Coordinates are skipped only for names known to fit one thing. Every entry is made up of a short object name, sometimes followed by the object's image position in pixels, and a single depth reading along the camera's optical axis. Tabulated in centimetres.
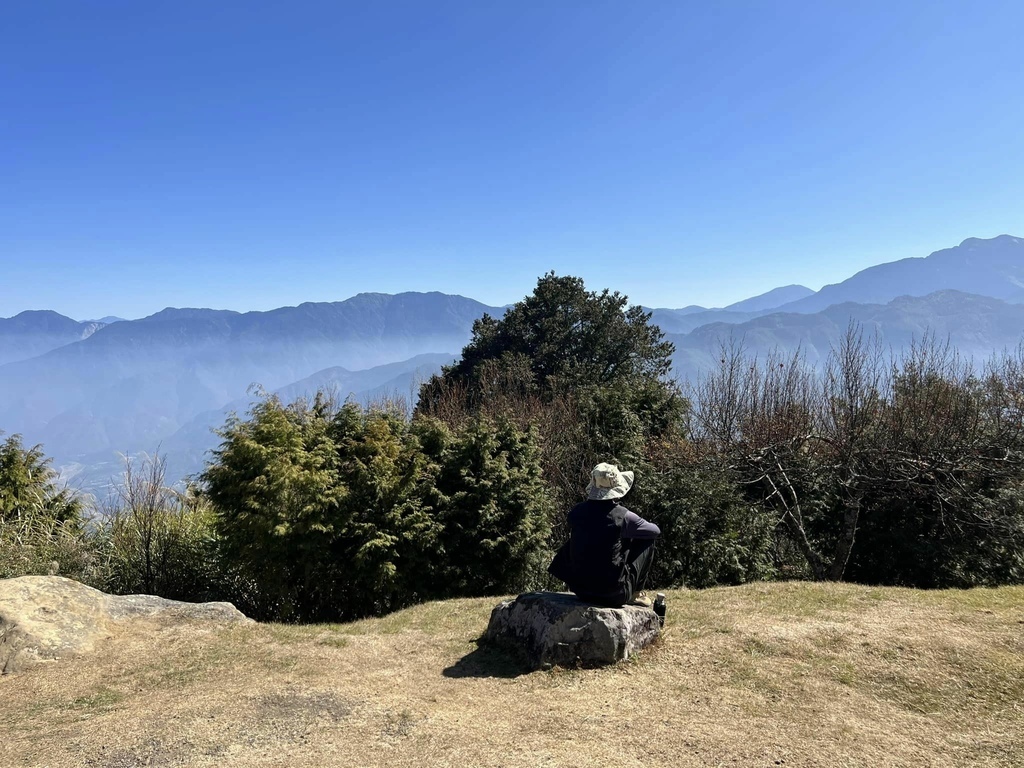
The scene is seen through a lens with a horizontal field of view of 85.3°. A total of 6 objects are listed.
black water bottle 697
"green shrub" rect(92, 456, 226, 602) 1091
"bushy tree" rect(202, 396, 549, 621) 1002
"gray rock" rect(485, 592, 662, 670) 625
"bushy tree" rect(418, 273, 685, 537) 1681
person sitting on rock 630
